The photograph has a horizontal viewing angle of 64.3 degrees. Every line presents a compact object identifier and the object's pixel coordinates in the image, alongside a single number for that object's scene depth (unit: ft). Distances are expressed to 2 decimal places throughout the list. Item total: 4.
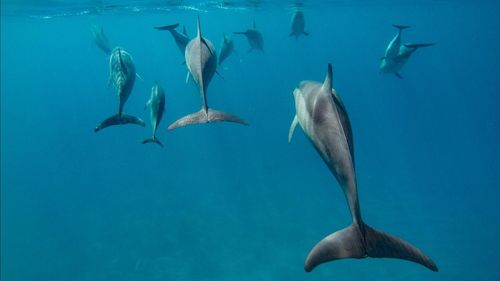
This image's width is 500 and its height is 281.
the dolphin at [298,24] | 53.26
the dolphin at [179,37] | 37.99
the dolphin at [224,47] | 44.19
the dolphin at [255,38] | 55.21
